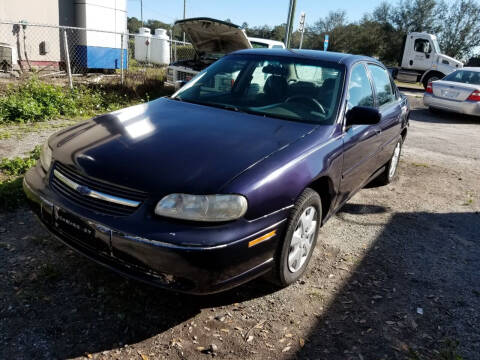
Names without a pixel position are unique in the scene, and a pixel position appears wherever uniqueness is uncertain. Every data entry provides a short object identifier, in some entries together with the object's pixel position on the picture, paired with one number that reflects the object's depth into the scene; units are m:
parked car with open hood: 8.71
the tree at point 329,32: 46.69
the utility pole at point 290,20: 12.95
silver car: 10.88
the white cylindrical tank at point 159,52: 17.19
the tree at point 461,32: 40.66
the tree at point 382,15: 44.75
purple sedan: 2.09
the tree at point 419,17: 41.81
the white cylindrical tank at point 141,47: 17.69
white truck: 18.75
